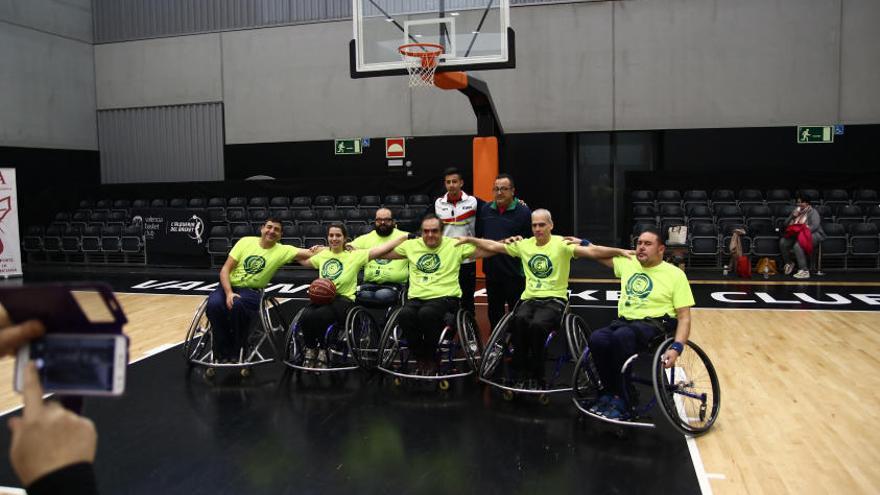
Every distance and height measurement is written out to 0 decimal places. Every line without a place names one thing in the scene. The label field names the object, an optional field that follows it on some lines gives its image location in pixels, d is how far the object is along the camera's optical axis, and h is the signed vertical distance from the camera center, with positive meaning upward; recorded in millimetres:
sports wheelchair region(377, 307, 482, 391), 4562 -1078
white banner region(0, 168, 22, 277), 10523 -404
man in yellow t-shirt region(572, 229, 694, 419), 3766 -686
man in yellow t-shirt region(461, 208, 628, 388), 4273 -597
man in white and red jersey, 5328 -129
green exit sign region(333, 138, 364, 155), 12966 +914
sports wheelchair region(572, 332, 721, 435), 3578 -1150
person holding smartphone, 1071 -382
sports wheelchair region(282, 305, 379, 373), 4825 -1092
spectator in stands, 9398 -558
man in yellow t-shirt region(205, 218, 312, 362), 4977 -641
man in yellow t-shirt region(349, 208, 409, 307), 5191 -607
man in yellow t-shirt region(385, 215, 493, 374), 4637 -648
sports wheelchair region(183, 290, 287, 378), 4907 -1165
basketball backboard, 7219 +1714
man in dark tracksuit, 5195 -295
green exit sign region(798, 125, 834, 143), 11445 +928
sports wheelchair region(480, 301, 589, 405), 4203 -1017
